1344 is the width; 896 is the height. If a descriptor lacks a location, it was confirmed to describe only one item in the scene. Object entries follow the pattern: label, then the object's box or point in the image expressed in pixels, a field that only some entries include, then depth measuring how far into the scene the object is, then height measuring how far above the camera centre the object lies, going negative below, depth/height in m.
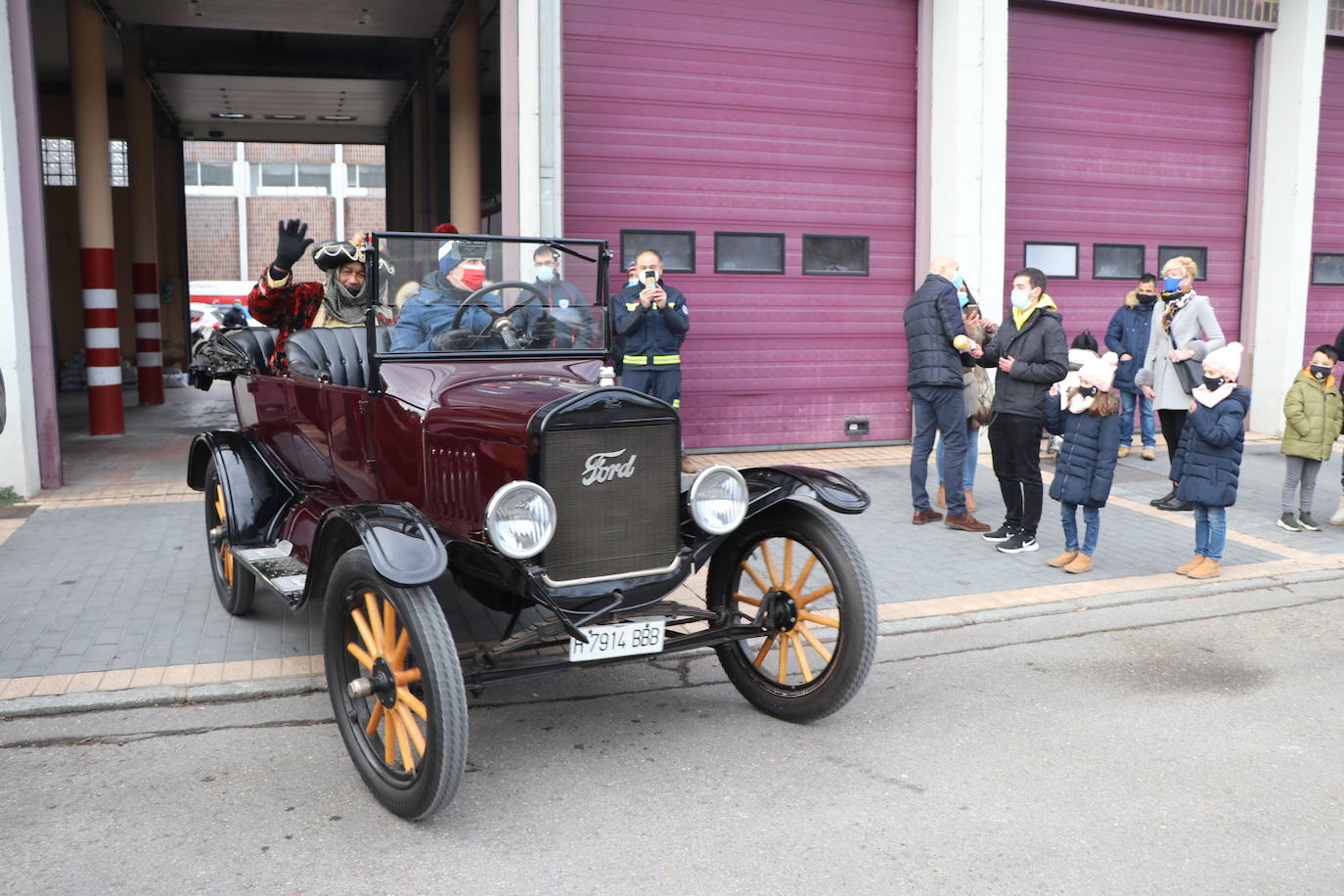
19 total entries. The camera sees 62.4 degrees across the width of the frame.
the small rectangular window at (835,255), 9.88 +0.41
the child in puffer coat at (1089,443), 5.89 -0.75
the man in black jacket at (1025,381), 6.32 -0.44
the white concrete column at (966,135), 9.67 +1.46
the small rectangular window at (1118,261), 10.84 +0.40
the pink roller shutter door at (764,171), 9.14 +1.11
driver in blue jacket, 4.34 -0.04
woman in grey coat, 7.53 -0.25
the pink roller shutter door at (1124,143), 10.41 +1.54
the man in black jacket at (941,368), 6.93 -0.41
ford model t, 3.34 -0.75
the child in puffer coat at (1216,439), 5.78 -0.71
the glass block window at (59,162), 19.94 +2.51
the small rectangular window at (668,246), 9.30 +0.46
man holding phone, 7.95 -0.27
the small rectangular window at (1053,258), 10.56 +0.42
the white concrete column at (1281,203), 10.83 +0.99
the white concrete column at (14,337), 7.54 -0.26
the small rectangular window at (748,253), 9.59 +0.41
